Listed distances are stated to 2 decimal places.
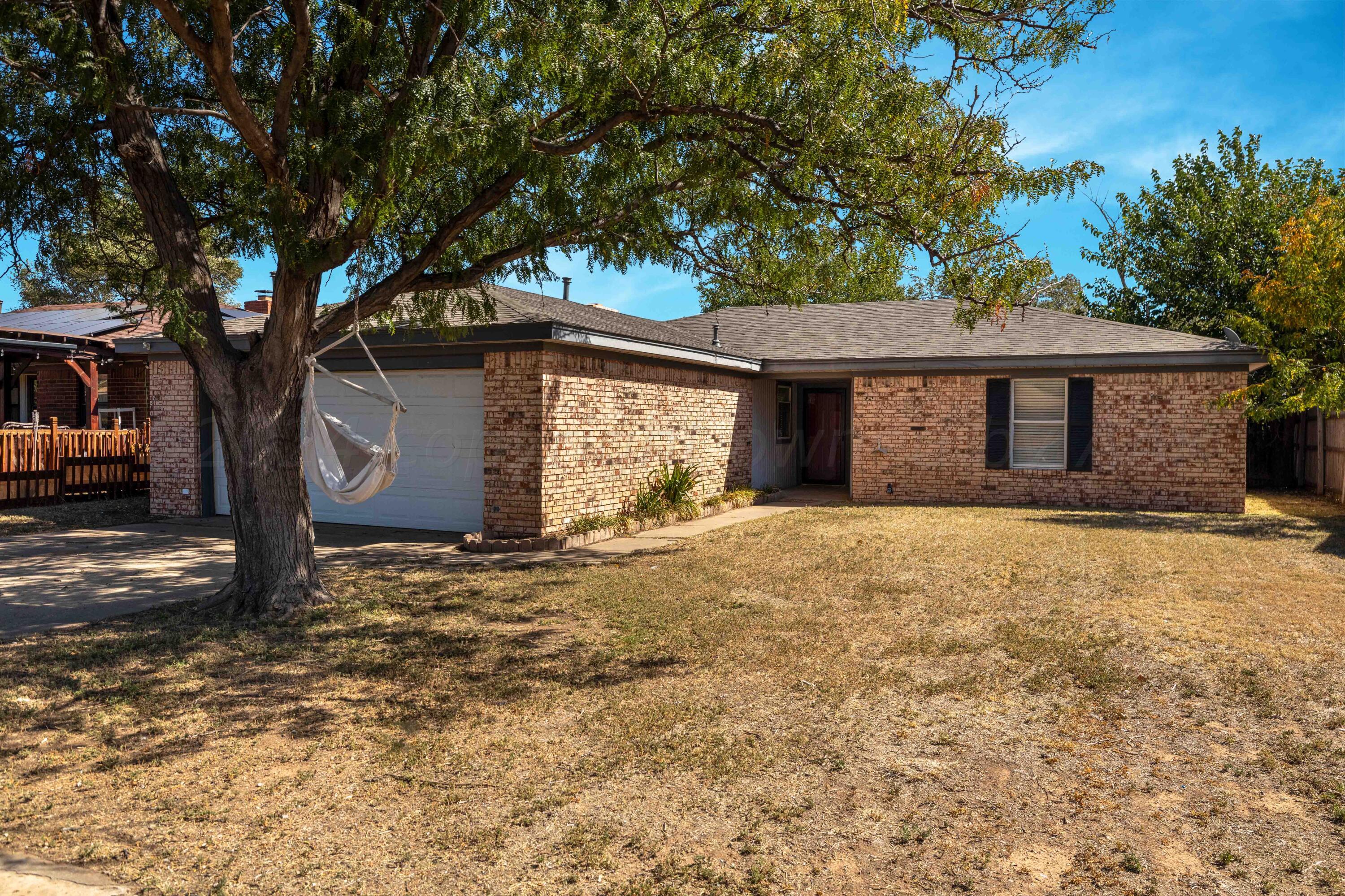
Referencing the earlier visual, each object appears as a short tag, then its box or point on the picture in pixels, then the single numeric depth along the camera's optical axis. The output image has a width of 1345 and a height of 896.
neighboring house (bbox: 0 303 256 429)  18.67
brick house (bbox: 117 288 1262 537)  11.43
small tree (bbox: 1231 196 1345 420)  12.95
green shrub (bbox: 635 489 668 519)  13.30
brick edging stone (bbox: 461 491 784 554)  10.86
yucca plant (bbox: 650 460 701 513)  13.85
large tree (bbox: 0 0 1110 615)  6.71
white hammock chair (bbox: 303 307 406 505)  8.90
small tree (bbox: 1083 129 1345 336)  23.77
